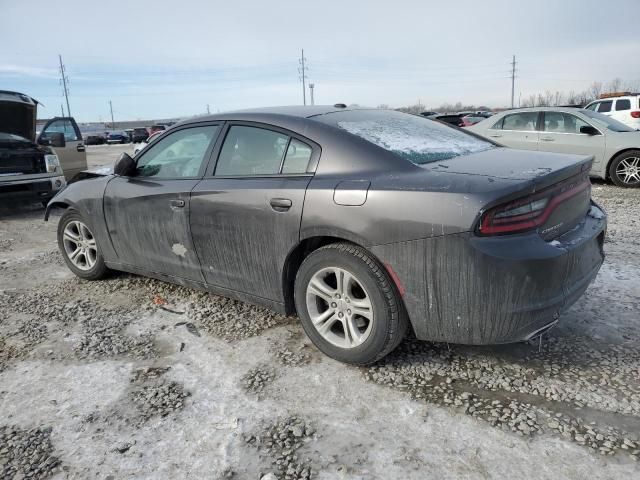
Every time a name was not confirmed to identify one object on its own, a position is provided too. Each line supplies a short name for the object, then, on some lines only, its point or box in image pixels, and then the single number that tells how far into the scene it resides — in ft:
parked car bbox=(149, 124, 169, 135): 108.68
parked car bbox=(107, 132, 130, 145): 136.87
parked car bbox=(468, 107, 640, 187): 27.76
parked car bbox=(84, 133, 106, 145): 138.00
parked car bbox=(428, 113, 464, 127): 70.67
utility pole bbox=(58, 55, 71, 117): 247.29
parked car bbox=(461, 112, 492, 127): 68.16
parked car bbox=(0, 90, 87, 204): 25.12
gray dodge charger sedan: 7.52
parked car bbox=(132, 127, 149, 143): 124.77
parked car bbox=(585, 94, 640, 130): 42.16
